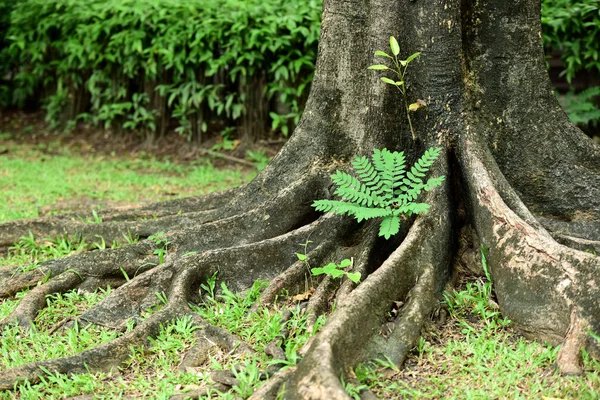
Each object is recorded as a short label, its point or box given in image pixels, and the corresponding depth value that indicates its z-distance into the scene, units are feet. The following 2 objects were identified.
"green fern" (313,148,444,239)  14.20
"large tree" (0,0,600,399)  13.24
